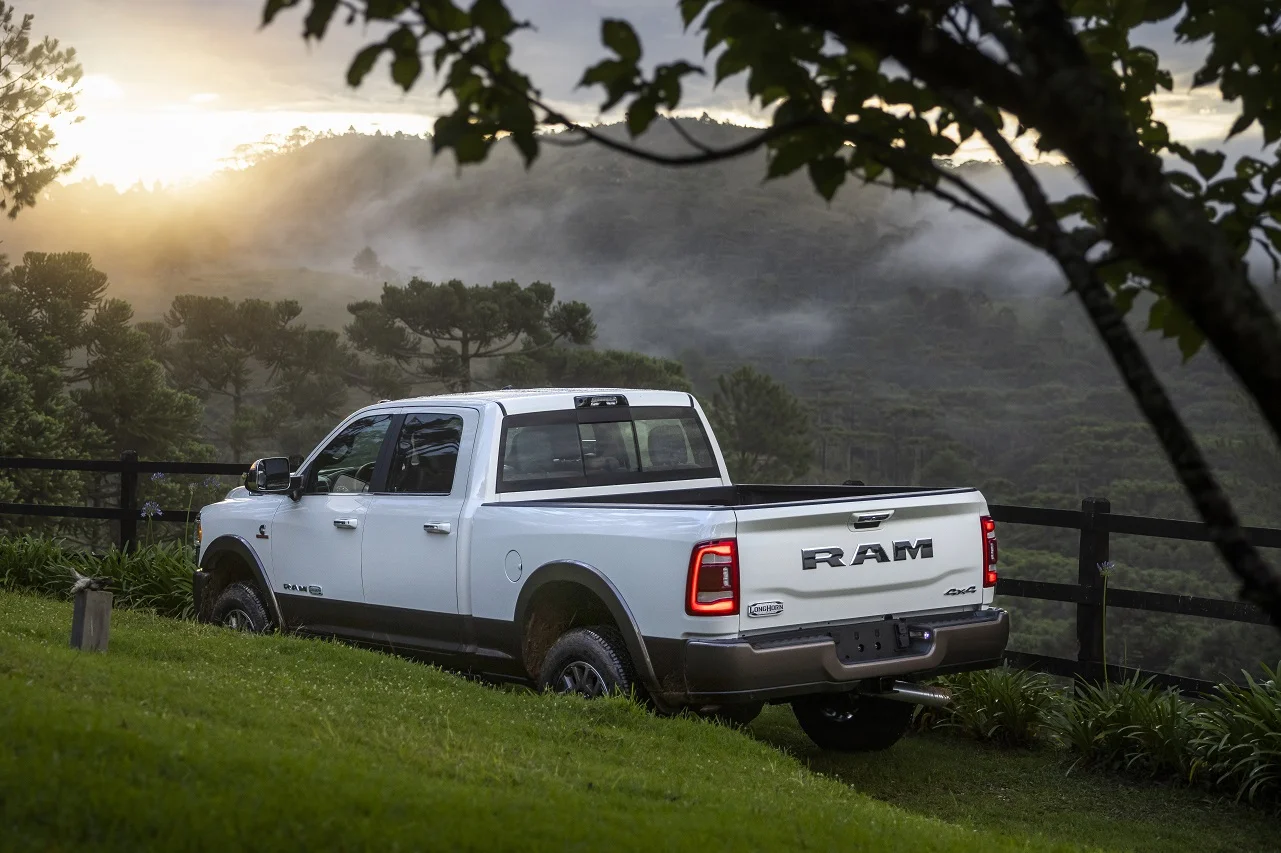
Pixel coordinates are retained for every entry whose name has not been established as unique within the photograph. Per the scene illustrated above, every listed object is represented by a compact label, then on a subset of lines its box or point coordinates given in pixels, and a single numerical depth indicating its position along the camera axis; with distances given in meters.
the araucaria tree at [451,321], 67.50
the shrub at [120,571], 13.78
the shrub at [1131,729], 8.58
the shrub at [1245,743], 7.99
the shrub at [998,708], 9.41
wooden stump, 8.52
